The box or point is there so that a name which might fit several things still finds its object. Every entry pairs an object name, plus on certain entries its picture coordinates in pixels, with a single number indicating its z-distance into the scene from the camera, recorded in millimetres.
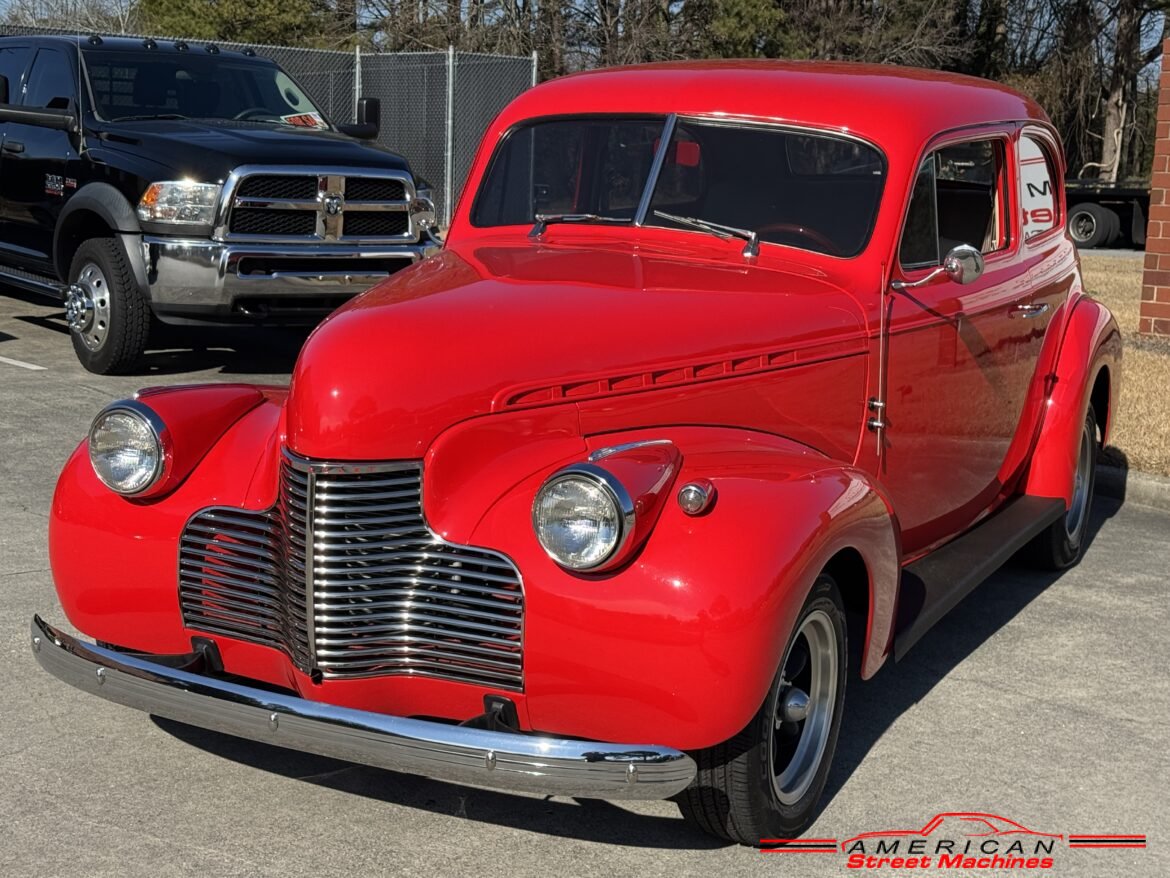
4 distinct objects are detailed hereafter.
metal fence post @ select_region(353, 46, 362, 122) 21172
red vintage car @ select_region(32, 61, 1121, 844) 3281
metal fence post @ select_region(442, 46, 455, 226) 19594
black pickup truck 9055
